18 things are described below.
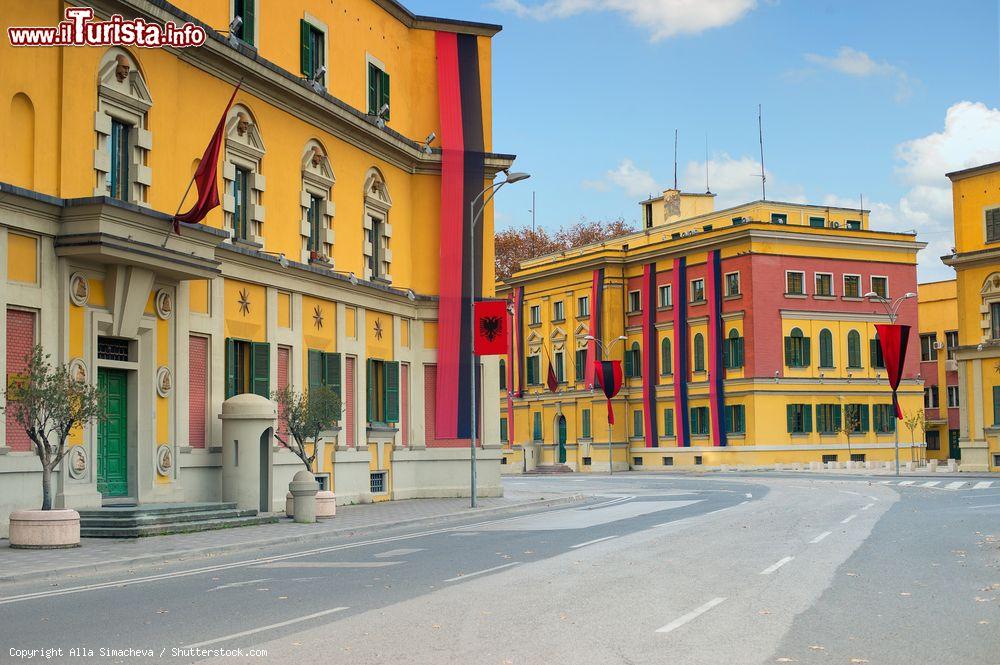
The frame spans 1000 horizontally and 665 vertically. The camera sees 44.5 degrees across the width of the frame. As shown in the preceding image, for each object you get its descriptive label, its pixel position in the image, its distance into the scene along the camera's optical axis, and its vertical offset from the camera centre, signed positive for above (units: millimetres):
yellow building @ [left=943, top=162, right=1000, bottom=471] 59781 +4490
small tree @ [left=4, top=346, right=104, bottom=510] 19297 +197
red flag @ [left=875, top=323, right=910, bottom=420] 48656 +2263
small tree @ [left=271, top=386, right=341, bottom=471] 27766 -25
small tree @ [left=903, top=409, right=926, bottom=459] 72438 -1220
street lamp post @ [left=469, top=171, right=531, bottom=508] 31228 +4710
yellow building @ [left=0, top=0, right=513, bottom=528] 21875 +3996
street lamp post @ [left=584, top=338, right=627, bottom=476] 78050 +4030
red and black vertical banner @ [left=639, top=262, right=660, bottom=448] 76438 +3367
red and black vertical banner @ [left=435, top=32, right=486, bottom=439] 37156 +5965
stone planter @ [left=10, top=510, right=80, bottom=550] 18938 -1743
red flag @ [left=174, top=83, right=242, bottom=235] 23719 +4545
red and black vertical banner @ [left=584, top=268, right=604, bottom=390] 79312 +5942
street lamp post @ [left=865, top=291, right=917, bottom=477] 66162 +5583
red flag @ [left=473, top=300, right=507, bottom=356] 32375 +2159
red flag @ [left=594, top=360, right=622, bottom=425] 71062 +1818
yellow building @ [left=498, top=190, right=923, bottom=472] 69188 +3990
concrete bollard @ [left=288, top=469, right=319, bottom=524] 25781 -1798
